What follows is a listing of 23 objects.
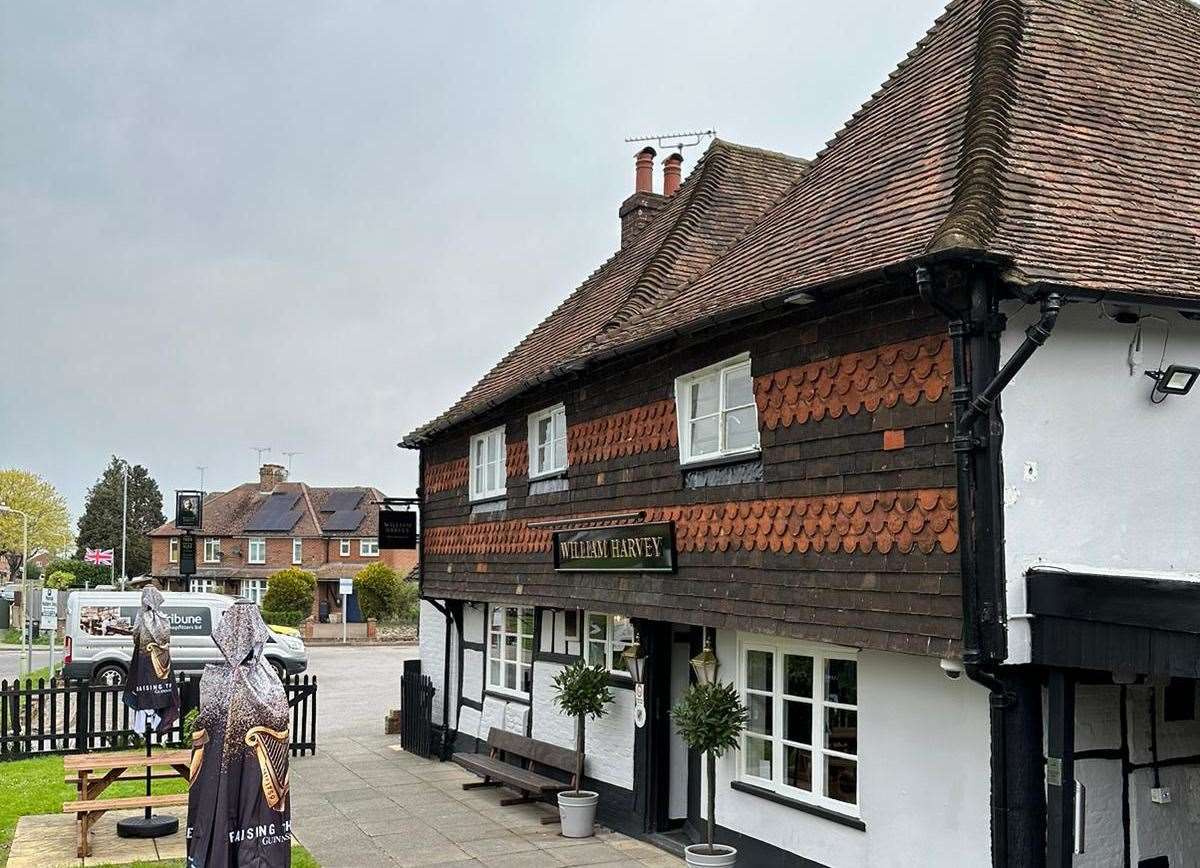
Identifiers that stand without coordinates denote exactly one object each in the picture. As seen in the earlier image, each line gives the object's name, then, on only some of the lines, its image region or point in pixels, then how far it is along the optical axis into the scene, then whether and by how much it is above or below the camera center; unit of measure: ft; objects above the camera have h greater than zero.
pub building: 22.18 +1.11
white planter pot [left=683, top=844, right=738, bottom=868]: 30.45 -9.02
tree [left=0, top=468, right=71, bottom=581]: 216.33 +1.90
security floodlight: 23.44 +2.98
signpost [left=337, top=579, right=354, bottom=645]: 132.98 -7.47
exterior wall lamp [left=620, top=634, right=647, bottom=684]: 38.17 -4.68
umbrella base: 37.70 -10.15
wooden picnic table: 35.22 -8.47
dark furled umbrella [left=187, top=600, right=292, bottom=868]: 22.36 -5.08
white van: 76.28 -7.70
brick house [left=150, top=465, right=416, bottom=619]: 188.65 -3.46
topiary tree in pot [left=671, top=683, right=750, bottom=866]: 30.91 -5.68
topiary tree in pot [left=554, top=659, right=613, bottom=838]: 39.09 -6.66
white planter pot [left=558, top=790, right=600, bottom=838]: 39.04 -10.07
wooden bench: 41.98 -9.66
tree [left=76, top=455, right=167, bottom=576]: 257.75 +1.12
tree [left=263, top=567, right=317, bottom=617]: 153.17 -9.64
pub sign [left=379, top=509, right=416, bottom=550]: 61.82 -0.31
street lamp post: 83.58 -7.81
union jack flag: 120.16 -3.60
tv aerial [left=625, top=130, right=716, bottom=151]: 57.15 +19.70
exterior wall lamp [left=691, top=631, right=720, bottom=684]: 33.53 -4.26
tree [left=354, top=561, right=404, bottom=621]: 149.28 -9.05
